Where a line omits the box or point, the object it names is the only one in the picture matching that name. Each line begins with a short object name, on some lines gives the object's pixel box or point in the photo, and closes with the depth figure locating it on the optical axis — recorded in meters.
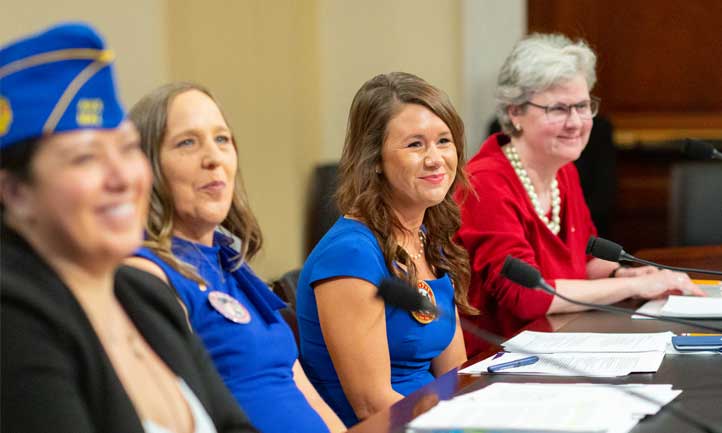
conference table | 3.18
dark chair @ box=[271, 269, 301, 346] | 4.88
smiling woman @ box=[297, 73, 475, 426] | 4.28
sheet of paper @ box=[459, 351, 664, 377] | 3.84
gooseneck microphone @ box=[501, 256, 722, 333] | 3.35
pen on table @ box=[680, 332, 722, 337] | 4.44
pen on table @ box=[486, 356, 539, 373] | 3.93
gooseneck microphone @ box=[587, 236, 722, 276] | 4.31
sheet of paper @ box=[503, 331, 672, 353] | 4.26
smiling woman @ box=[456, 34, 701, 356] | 5.63
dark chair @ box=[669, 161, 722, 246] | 7.81
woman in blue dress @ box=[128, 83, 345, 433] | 3.53
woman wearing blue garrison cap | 2.15
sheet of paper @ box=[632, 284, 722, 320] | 5.18
